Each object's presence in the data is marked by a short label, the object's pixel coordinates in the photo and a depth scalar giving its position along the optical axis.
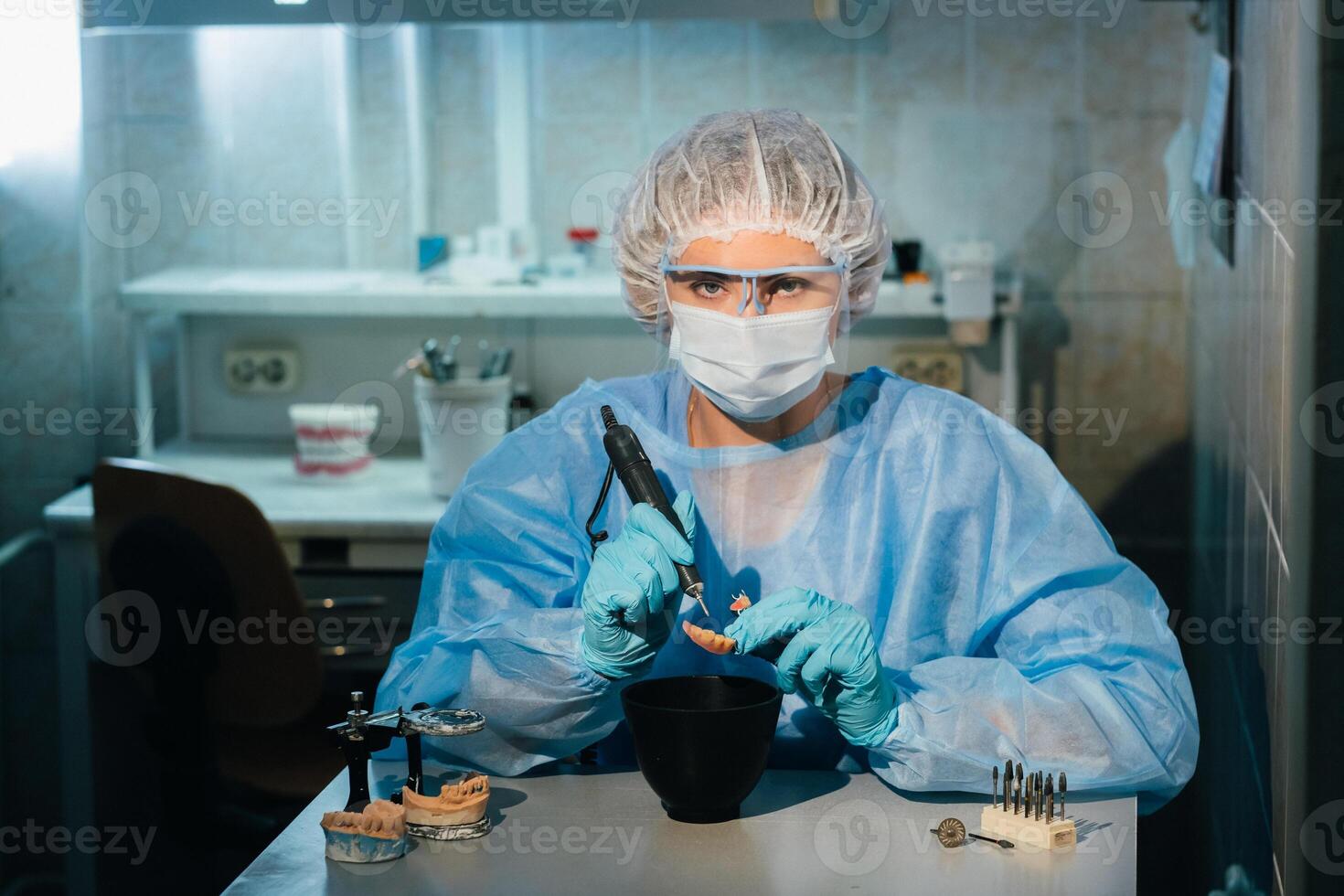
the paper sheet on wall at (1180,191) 2.62
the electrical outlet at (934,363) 2.79
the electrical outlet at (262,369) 2.94
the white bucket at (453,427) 2.53
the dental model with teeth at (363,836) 1.11
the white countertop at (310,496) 2.40
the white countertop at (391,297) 2.70
